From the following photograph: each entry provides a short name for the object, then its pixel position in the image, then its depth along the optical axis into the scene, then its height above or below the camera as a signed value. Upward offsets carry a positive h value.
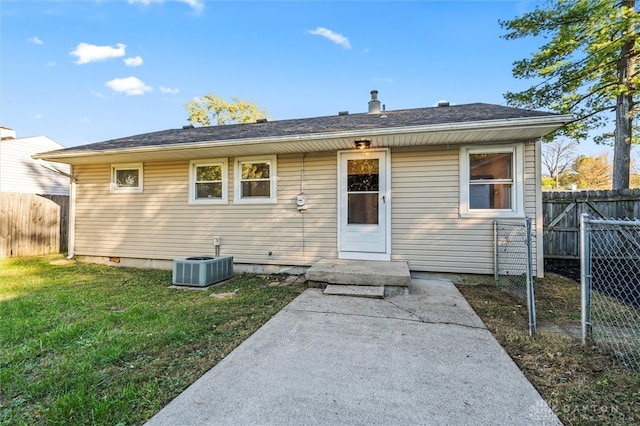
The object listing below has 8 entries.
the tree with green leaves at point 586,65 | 7.53 +4.40
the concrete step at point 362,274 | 4.35 -0.82
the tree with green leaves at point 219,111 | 23.73 +8.95
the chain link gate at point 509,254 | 4.80 -0.56
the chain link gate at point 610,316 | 2.47 -1.11
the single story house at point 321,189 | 4.90 +0.62
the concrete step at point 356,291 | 4.13 -1.03
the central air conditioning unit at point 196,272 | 4.97 -0.90
